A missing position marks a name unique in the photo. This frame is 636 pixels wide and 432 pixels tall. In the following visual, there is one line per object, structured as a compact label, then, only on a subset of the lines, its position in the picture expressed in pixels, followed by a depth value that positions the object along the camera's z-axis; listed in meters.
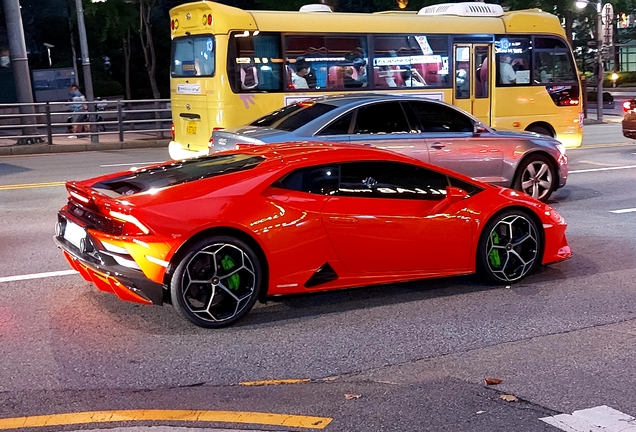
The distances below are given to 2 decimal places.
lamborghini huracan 6.06
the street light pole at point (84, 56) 25.45
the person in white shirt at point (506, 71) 16.91
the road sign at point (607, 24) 29.81
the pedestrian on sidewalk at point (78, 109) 24.48
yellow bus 14.80
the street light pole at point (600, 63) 30.44
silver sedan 10.31
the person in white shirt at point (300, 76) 15.42
